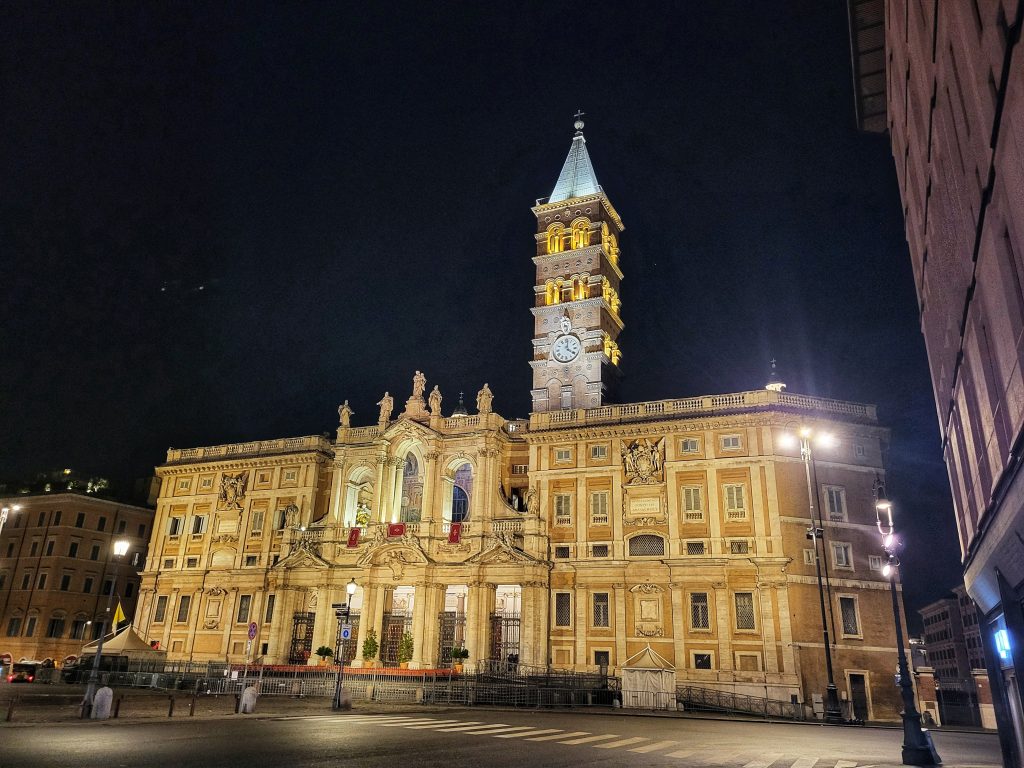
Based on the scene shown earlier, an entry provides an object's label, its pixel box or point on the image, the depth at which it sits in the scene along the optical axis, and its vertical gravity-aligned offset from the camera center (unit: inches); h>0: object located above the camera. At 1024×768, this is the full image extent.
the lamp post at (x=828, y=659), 1036.4 -6.6
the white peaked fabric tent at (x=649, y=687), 1409.9 -72.0
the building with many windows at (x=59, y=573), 2534.4 +206.2
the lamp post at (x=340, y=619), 1089.4 +32.8
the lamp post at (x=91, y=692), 873.2 -73.9
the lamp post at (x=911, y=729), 632.4 -61.5
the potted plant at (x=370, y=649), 1868.8 -22.5
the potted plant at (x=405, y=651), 1822.1 -23.9
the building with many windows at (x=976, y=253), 342.3 +242.1
